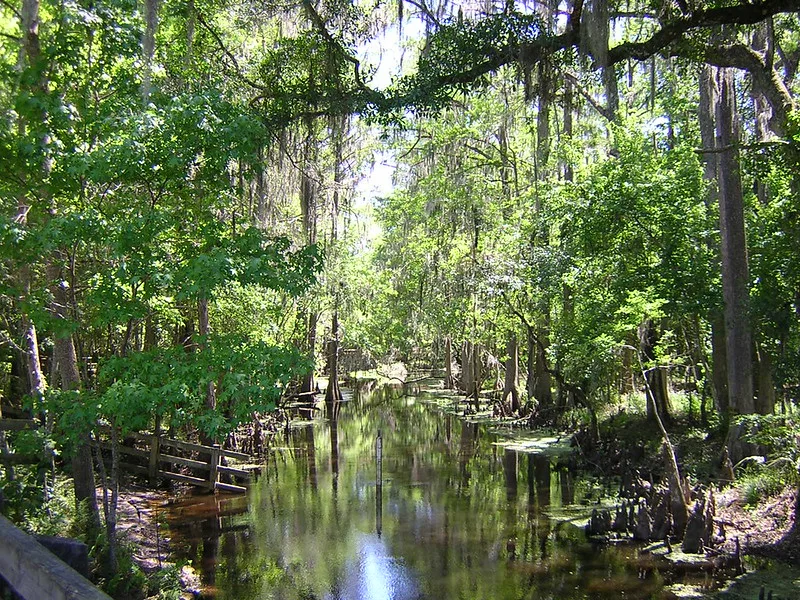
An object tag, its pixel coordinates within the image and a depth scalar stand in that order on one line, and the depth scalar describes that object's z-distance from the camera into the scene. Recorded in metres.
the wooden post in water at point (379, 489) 12.79
